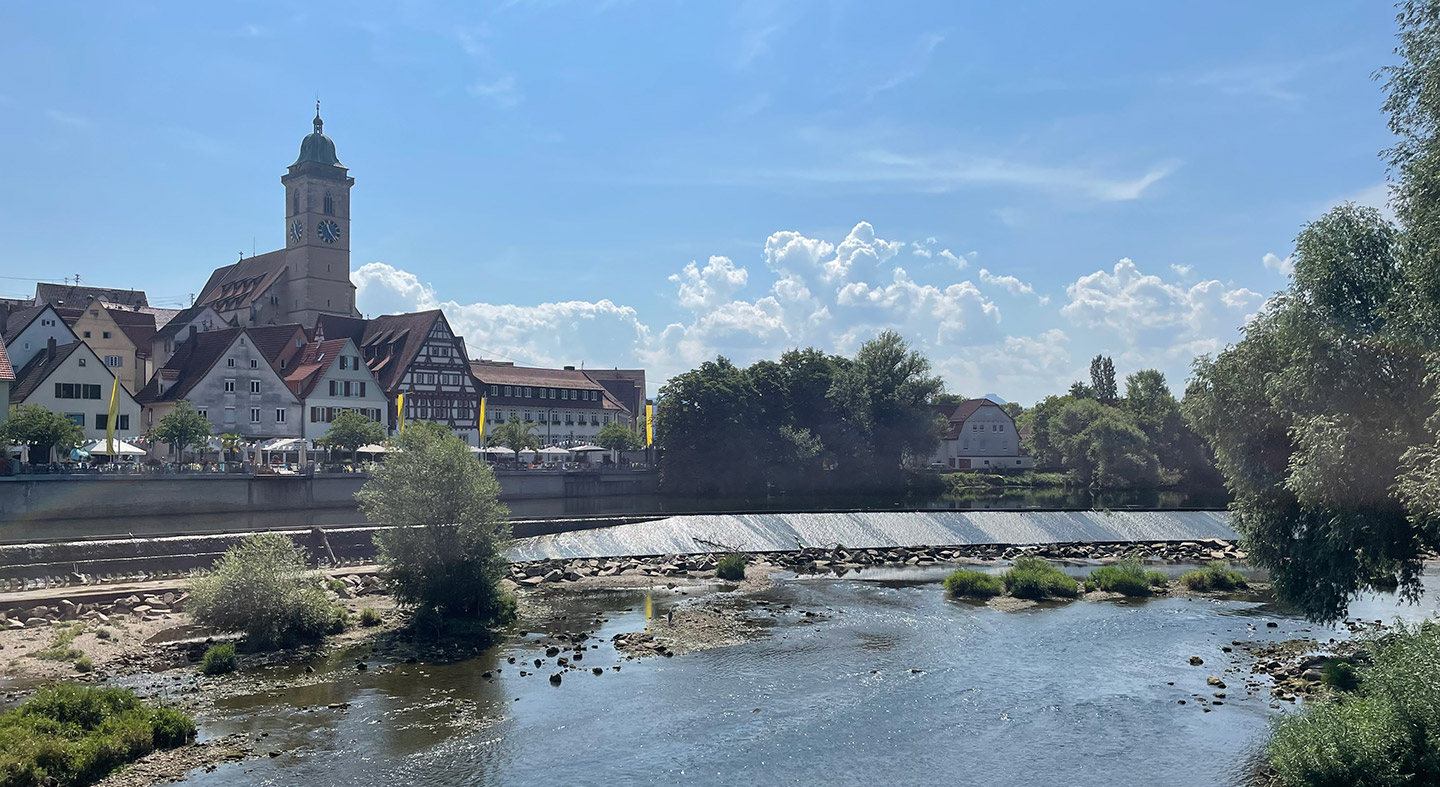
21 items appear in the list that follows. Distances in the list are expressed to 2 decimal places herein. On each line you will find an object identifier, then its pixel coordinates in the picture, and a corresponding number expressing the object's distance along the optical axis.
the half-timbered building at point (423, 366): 95.94
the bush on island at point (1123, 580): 40.06
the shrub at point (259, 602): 29.08
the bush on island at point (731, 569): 44.28
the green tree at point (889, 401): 96.25
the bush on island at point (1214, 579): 41.22
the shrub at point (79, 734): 17.55
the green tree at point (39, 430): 58.22
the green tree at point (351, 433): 76.38
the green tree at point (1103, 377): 152.62
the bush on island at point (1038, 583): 39.00
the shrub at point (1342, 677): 23.41
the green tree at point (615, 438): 97.56
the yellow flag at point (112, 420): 62.81
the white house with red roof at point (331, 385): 85.62
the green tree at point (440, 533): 31.47
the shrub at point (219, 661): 26.17
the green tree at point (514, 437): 89.94
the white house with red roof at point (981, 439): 121.88
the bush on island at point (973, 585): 39.93
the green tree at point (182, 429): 67.50
